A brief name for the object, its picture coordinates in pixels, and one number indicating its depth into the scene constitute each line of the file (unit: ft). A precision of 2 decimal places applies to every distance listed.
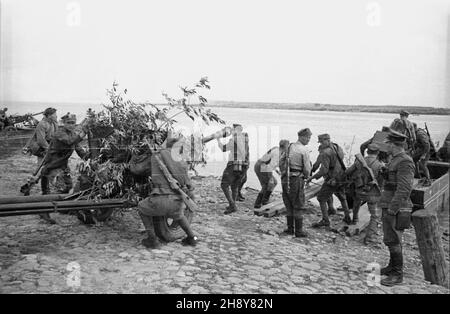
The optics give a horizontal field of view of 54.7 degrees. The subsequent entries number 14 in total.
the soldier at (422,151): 34.42
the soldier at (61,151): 24.08
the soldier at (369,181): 26.94
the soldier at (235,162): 29.66
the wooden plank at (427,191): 28.35
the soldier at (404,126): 32.94
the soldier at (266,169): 32.27
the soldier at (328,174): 28.30
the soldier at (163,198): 19.84
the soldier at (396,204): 18.83
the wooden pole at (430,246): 21.53
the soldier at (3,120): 59.47
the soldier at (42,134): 29.55
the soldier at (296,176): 24.84
